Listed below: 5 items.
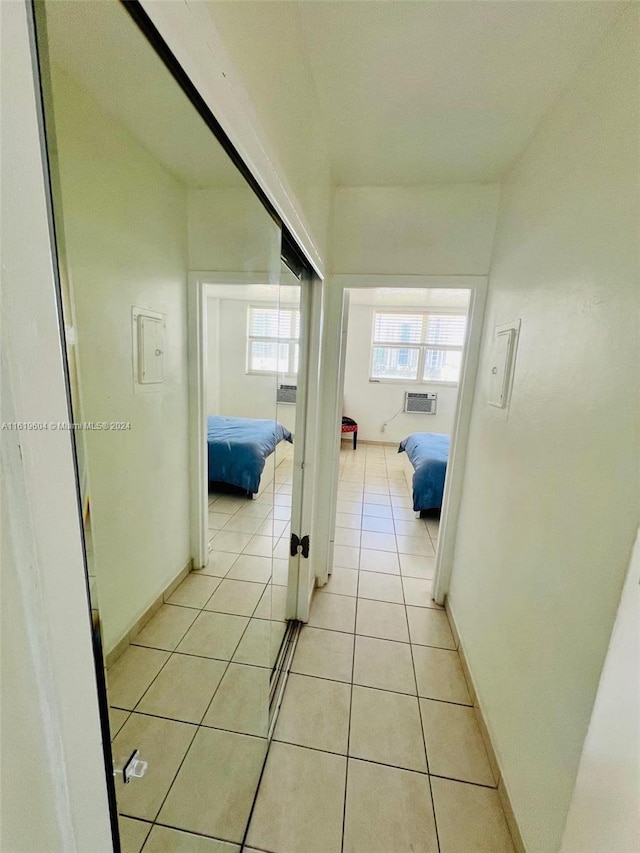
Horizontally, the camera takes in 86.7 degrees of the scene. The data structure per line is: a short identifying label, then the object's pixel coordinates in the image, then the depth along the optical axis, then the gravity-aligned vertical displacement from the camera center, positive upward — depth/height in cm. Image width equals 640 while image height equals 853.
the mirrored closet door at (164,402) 51 -11
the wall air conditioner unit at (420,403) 614 -56
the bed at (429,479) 339 -106
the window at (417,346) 592 +45
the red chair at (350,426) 595 -101
